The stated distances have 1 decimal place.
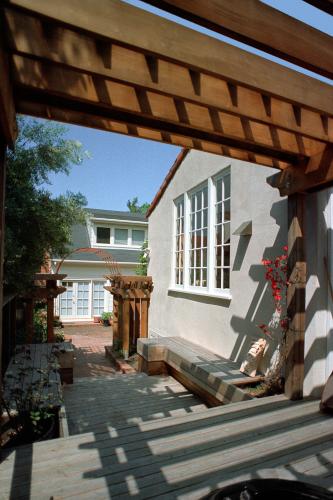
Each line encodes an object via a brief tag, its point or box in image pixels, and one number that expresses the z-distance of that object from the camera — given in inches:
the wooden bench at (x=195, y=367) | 156.1
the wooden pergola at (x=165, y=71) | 59.6
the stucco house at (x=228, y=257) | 132.6
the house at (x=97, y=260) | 590.6
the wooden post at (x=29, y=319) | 255.1
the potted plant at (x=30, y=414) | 114.5
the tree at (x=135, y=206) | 1770.4
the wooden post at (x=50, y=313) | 273.1
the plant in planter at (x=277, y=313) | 145.2
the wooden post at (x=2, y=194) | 85.3
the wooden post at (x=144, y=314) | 320.7
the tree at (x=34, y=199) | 188.1
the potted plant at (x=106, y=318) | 573.5
